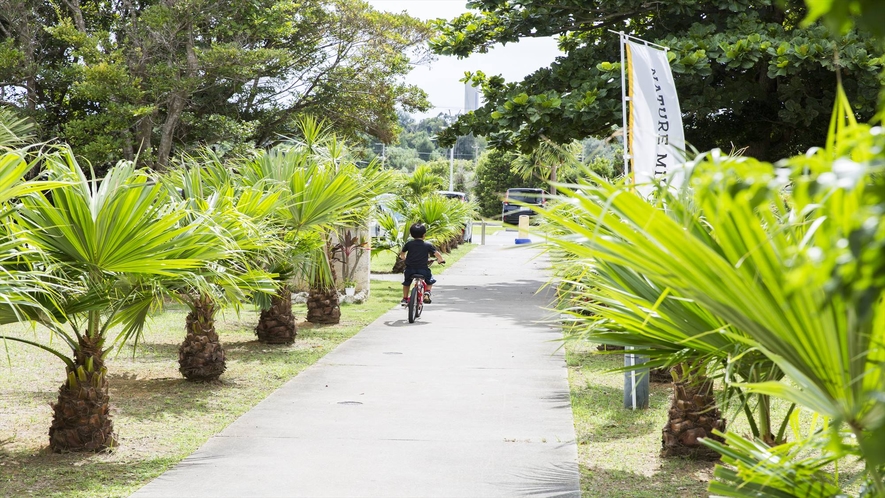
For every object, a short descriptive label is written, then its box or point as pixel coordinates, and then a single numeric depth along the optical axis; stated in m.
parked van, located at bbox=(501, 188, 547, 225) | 44.17
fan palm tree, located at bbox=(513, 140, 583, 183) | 29.28
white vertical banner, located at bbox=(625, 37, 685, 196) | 8.75
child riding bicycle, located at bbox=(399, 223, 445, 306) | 14.34
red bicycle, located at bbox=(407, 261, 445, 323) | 13.93
